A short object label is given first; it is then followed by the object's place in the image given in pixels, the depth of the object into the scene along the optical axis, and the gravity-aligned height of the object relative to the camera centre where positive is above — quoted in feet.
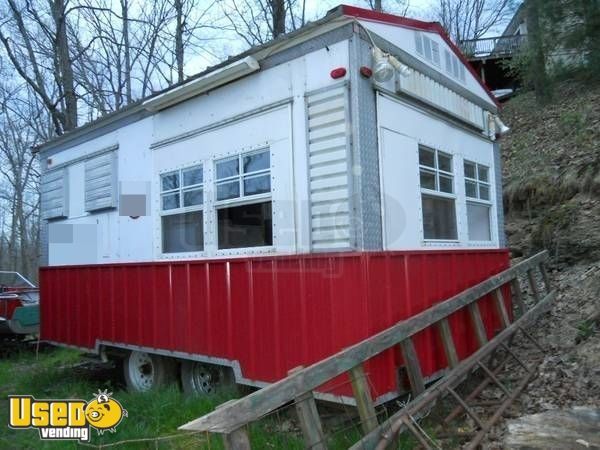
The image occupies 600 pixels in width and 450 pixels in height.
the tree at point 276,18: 54.51 +26.51
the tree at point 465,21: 92.38 +40.11
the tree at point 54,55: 49.14 +19.74
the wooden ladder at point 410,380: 9.51 -2.80
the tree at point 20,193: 73.28 +12.51
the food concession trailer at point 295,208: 14.62 +1.63
